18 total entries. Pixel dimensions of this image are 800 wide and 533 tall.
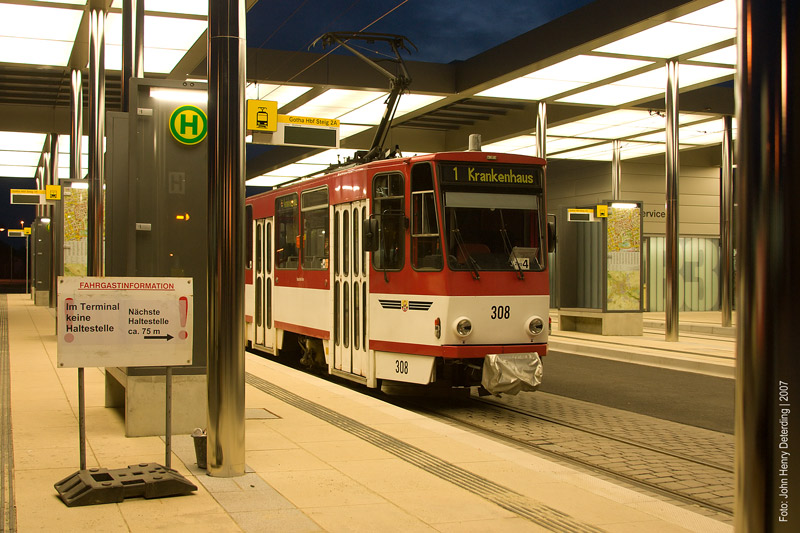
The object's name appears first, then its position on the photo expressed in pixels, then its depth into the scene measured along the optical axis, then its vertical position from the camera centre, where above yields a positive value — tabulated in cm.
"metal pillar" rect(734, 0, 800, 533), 251 -1
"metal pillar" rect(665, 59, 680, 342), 2072 +110
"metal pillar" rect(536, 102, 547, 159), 2411 +380
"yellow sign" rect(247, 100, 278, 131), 1418 +253
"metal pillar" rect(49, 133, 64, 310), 2209 +122
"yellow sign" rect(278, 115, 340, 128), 1462 +247
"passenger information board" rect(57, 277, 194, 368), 607 -40
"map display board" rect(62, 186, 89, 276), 2077 +91
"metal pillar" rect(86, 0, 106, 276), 1678 +293
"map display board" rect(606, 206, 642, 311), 2233 +17
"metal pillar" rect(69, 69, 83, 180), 2264 +388
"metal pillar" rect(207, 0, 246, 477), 642 +18
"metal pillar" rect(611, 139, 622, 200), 3200 +344
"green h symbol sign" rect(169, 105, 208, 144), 800 +131
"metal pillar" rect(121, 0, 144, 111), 1365 +357
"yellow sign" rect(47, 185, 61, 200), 2673 +230
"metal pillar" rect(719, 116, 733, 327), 2583 +159
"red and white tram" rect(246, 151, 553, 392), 1089 -2
